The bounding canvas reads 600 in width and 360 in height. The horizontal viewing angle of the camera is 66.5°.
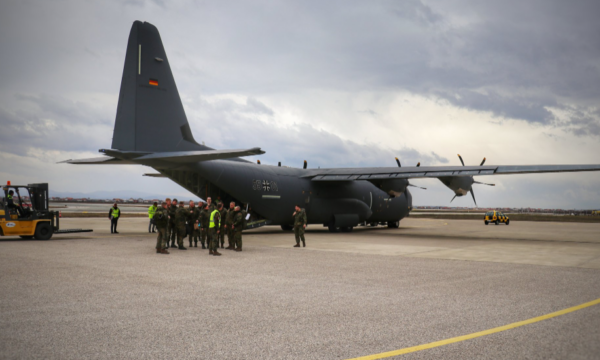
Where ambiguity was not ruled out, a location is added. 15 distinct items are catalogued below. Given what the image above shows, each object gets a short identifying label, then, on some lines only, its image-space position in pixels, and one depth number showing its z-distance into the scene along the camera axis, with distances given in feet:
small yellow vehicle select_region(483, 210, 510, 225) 134.31
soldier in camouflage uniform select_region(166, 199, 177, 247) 50.95
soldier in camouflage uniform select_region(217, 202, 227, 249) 51.67
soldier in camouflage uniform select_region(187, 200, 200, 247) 54.29
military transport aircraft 59.88
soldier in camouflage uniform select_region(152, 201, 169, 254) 46.12
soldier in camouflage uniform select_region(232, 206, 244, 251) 49.42
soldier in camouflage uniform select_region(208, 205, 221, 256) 45.84
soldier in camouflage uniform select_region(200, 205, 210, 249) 52.85
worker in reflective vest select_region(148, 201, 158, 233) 75.41
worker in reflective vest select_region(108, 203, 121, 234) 72.92
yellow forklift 55.88
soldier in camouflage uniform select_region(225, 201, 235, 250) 50.42
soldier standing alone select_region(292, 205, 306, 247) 55.21
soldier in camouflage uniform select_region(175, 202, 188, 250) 50.80
